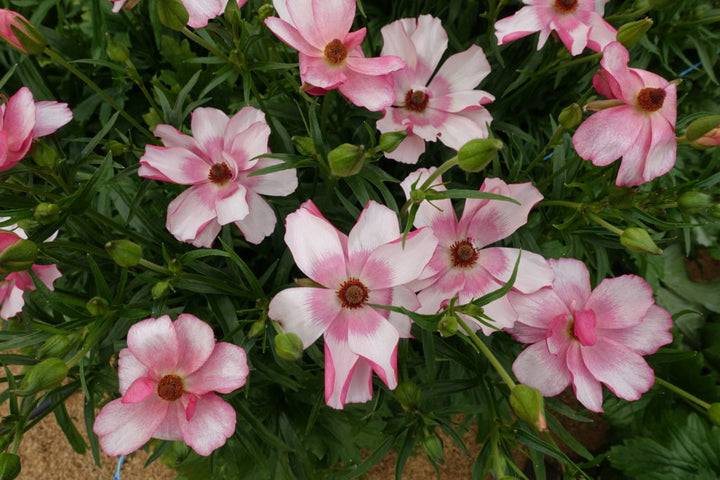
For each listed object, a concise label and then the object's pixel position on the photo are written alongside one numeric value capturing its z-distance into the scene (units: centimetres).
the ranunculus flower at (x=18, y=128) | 28
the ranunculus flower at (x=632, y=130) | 31
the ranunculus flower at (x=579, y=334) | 31
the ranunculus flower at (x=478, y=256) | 30
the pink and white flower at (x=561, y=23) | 34
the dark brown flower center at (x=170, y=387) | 29
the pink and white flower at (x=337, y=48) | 30
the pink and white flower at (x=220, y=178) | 32
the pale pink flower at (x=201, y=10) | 30
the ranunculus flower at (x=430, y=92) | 35
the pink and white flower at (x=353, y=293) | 28
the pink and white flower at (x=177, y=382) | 28
